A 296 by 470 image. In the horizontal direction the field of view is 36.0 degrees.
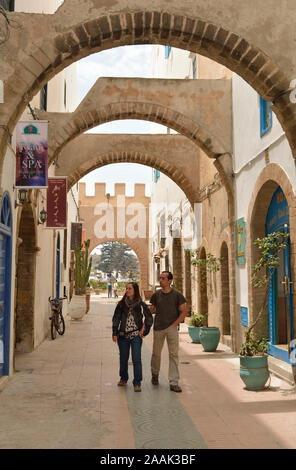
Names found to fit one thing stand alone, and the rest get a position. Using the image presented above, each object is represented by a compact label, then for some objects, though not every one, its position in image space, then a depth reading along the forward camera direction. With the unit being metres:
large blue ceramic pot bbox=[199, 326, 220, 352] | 9.85
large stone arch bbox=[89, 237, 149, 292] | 31.59
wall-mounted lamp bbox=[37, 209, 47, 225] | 10.35
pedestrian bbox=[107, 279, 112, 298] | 32.72
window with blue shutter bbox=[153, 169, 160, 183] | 24.22
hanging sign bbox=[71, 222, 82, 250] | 20.48
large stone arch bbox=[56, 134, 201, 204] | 14.82
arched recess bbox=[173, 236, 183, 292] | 18.42
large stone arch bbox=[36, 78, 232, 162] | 11.10
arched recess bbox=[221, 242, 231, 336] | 11.40
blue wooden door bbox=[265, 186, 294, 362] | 7.73
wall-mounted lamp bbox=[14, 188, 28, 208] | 7.53
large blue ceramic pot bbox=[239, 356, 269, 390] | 6.42
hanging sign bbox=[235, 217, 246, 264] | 9.35
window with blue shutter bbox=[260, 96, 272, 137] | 8.26
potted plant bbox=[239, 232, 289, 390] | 6.43
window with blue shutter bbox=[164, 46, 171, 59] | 21.14
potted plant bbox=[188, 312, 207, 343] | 11.06
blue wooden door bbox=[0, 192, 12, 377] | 6.84
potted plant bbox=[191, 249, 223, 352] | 9.85
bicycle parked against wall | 12.04
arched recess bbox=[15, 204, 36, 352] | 9.69
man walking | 6.56
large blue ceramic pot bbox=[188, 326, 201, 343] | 11.13
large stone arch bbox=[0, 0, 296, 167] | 5.65
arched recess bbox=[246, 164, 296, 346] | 8.09
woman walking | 6.56
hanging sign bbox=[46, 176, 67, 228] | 11.45
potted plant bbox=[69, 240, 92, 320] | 16.78
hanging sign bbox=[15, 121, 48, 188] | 7.21
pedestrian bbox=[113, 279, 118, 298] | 32.43
